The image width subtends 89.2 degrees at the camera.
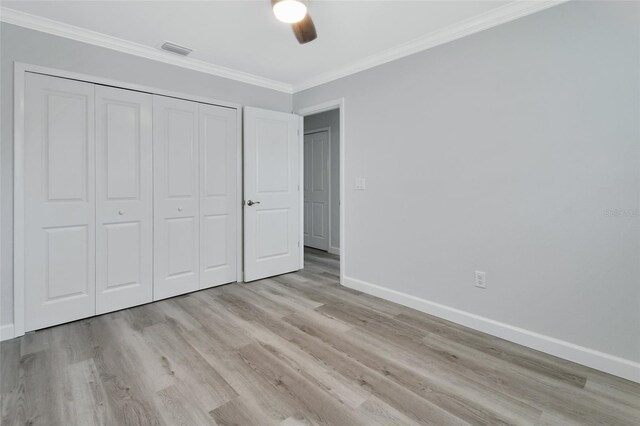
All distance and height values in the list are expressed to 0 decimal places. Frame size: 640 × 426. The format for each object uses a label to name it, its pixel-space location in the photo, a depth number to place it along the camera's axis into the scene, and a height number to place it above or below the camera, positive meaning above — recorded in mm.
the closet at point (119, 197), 2562 +190
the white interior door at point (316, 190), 5730 +475
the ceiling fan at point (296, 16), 1991 +1274
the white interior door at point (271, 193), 3762 +286
